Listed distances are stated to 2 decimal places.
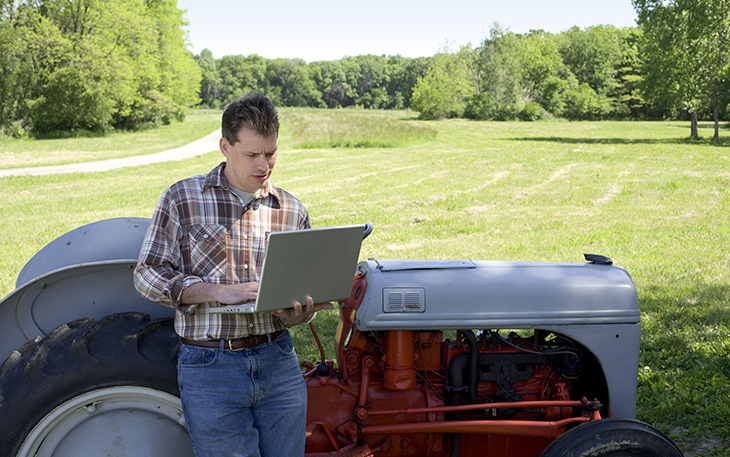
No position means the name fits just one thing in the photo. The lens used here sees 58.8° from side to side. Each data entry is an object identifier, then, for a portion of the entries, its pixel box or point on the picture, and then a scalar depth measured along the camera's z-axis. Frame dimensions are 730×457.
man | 2.34
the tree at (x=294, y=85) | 128.50
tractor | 2.61
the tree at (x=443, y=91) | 67.25
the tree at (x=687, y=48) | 25.78
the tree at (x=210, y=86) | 115.62
